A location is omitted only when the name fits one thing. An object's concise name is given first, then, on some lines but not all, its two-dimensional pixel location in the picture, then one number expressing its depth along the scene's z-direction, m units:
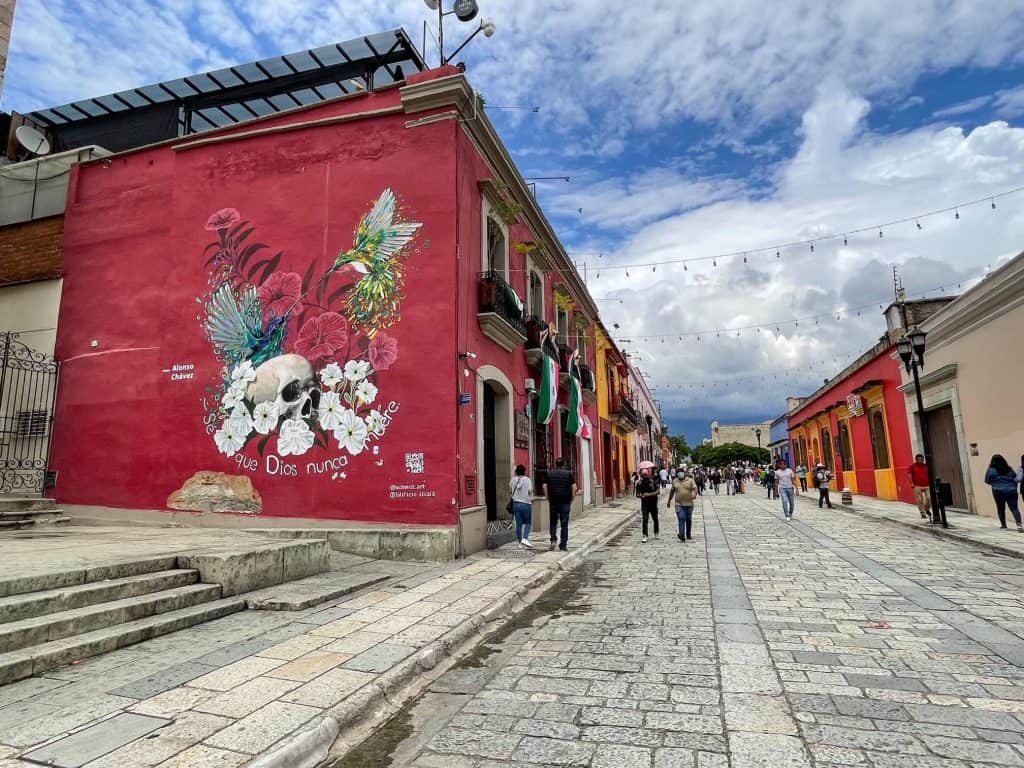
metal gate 11.48
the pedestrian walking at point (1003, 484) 11.18
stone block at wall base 9.41
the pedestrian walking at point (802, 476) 32.97
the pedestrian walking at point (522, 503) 10.33
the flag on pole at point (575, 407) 16.84
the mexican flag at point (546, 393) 14.19
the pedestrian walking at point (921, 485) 13.91
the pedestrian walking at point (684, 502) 11.84
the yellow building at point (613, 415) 24.95
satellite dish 14.24
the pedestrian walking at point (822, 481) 20.22
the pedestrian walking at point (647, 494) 12.22
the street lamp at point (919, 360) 12.73
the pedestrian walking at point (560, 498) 10.25
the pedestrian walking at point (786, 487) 15.88
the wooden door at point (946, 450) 15.64
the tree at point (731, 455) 88.79
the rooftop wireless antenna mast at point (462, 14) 10.32
